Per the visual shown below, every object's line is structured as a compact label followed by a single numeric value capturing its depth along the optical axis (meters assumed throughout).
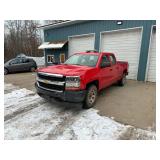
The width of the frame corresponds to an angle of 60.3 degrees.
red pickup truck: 3.68
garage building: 7.79
